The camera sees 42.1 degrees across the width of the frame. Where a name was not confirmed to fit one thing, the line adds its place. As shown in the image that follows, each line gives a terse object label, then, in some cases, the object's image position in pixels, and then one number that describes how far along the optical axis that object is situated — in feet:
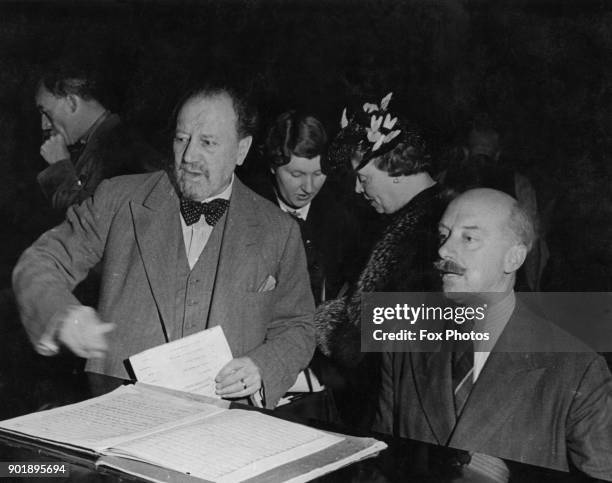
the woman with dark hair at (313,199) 7.22
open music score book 4.99
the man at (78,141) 8.16
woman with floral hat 6.79
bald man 6.11
